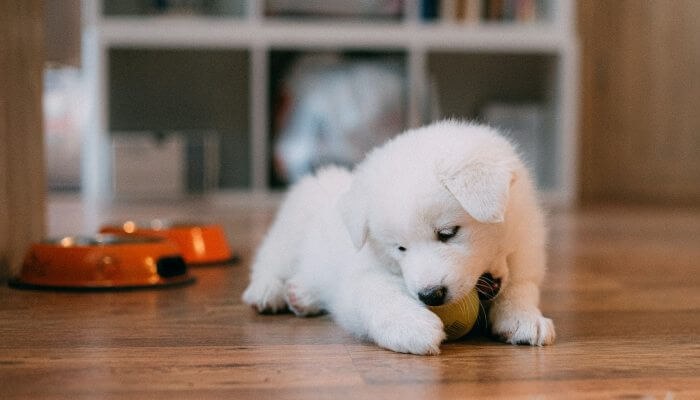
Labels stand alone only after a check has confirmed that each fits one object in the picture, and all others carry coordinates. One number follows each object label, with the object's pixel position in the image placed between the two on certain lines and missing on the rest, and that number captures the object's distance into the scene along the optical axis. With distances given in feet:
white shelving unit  15.80
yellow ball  4.68
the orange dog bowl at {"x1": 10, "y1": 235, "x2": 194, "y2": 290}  6.57
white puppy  4.45
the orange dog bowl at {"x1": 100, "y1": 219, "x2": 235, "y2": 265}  8.23
